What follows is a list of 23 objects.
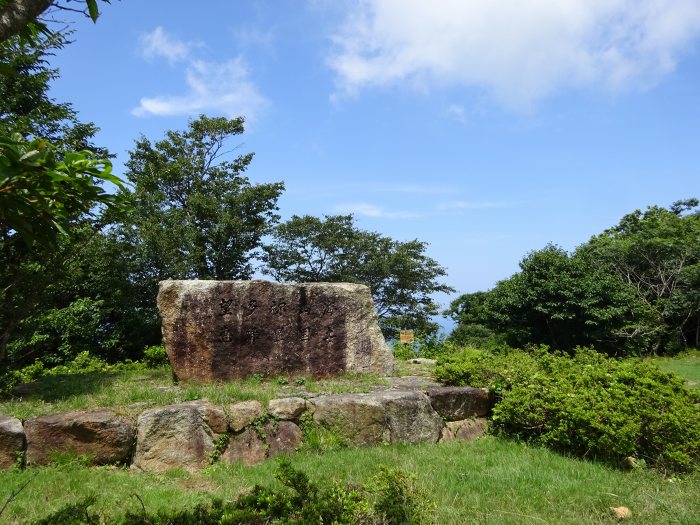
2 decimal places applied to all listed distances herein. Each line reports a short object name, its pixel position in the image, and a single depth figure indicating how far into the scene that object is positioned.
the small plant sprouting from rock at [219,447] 5.48
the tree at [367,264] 19.62
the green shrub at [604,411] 5.10
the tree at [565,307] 14.66
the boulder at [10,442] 4.92
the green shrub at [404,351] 11.23
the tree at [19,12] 1.42
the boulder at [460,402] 6.54
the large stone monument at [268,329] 7.13
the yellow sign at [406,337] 12.06
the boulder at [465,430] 6.44
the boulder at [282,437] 5.70
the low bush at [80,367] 9.27
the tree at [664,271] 16.25
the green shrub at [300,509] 2.49
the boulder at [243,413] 5.71
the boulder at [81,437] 5.08
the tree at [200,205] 15.76
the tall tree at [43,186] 1.54
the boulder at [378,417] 5.92
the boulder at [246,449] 5.57
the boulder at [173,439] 5.36
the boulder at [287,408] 5.91
